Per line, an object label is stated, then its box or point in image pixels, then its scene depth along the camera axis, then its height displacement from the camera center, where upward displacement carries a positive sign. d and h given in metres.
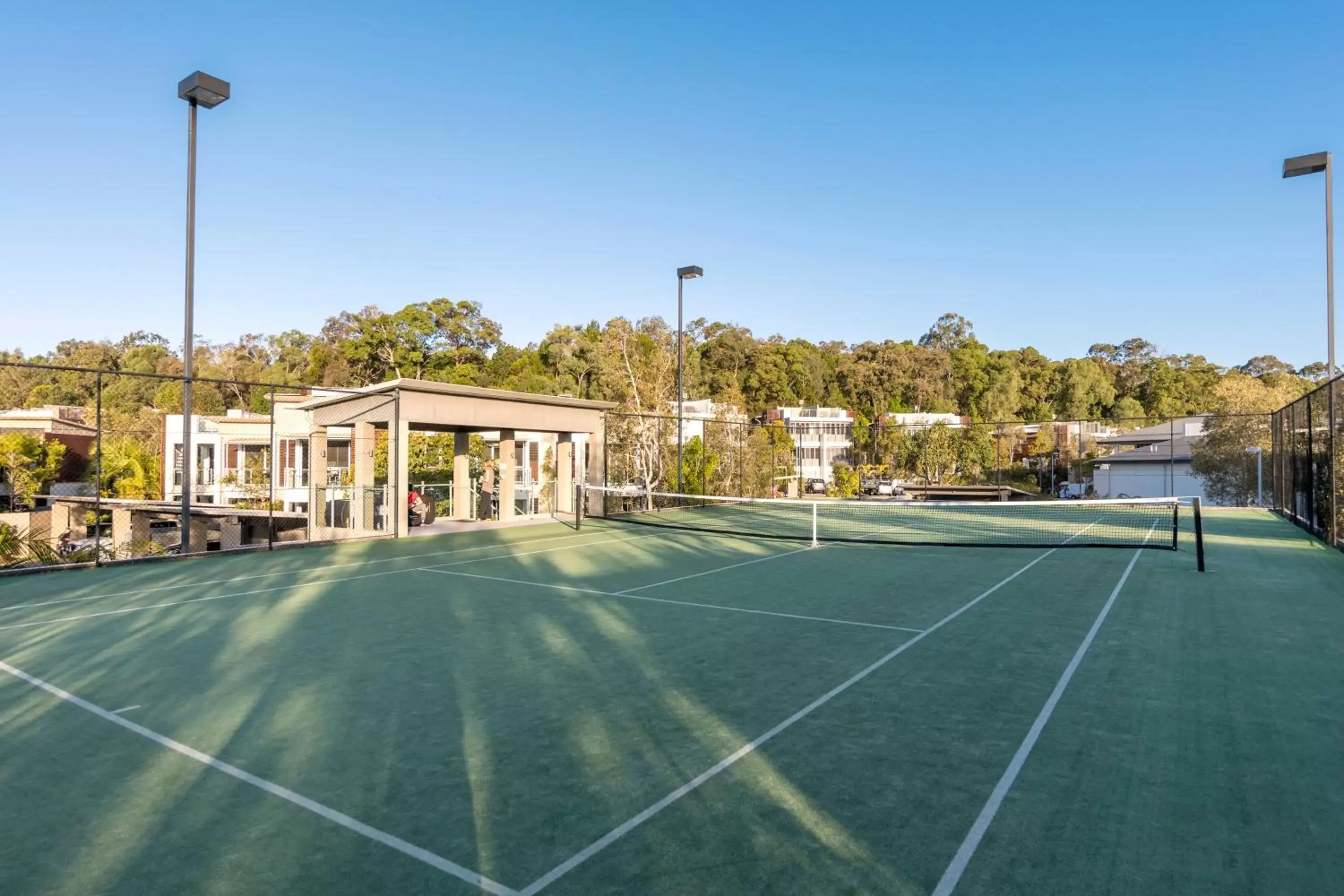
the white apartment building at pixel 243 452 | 33.31 +0.43
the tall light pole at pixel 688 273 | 22.97 +5.54
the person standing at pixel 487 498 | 22.34 -1.01
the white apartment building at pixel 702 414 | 27.69 +1.97
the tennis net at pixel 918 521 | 16.89 -1.59
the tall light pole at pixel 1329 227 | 14.38 +4.78
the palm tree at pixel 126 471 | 31.72 -0.42
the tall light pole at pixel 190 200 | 12.61 +4.42
